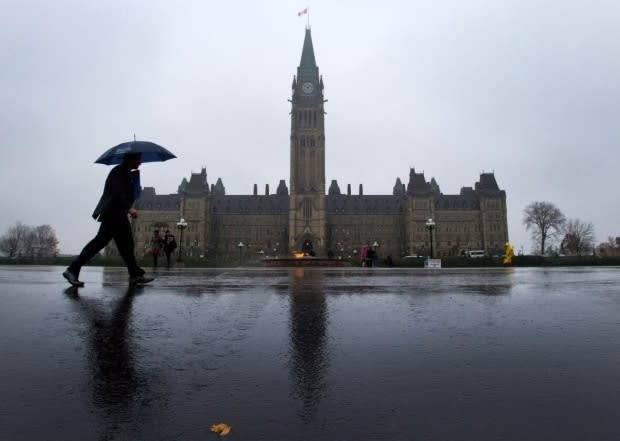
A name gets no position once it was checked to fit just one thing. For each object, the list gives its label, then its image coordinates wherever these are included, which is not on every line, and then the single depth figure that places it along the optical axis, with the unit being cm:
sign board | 2598
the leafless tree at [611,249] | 6123
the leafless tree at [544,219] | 7538
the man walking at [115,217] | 583
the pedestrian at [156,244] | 1852
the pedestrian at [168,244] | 1907
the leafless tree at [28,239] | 10419
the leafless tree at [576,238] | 7012
